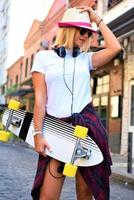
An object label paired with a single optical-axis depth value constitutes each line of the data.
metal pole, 6.89
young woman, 2.23
